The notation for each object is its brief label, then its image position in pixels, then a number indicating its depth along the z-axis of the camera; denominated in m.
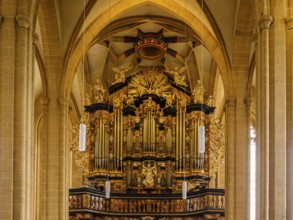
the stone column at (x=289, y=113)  17.17
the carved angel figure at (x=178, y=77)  32.78
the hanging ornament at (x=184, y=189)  24.21
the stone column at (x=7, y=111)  18.00
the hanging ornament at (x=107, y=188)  24.94
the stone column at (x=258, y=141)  17.94
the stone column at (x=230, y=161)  25.92
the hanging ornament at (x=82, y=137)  17.95
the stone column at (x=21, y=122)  18.16
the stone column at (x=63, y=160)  26.09
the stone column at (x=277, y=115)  17.17
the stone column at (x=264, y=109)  17.44
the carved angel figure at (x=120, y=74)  32.53
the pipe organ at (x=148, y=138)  31.47
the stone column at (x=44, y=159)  26.16
